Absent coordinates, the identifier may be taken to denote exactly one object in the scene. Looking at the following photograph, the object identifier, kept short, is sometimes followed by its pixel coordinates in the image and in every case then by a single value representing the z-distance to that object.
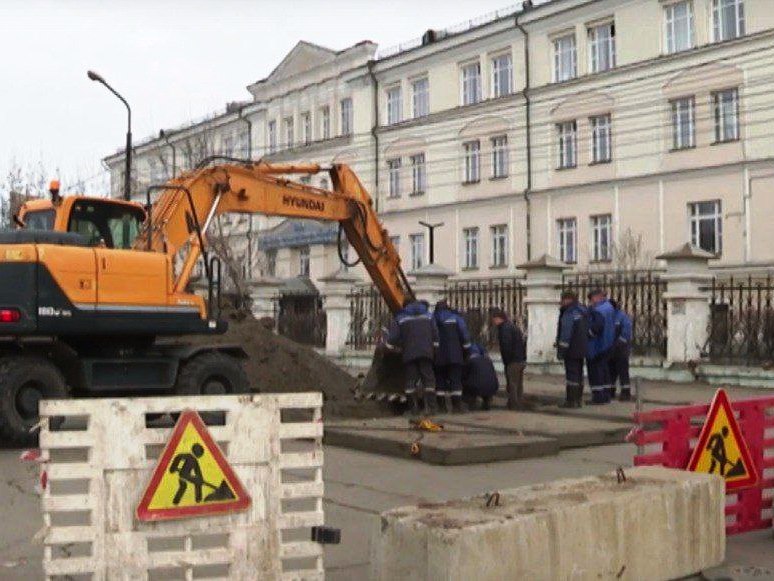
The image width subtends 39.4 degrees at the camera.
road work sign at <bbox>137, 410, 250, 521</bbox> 5.89
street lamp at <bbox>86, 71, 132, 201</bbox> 29.74
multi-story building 36.69
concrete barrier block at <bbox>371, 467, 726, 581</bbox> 5.82
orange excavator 13.29
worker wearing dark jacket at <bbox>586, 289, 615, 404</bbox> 17.64
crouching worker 16.34
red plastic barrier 7.93
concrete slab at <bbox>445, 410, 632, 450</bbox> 13.15
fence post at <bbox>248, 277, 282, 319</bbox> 31.62
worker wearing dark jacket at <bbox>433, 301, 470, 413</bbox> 15.94
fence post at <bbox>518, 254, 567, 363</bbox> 23.61
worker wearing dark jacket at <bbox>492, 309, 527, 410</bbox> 16.69
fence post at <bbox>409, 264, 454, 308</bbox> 25.62
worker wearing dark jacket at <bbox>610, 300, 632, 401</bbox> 18.17
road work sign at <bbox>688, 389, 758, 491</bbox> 7.99
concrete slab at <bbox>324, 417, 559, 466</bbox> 11.59
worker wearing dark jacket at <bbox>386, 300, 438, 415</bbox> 15.44
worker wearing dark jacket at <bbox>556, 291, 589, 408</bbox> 16.89
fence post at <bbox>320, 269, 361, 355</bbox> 28.70
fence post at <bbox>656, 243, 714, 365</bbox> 21.20
